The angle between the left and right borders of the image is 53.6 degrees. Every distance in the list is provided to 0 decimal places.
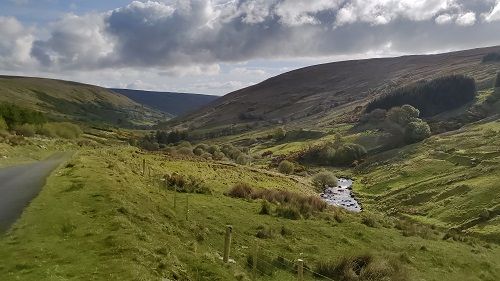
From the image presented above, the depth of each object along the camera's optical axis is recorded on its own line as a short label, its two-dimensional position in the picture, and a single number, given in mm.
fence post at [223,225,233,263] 21141
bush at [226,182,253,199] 45938
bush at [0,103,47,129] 98469
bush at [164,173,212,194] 43281
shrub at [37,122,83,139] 106662
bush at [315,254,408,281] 26047
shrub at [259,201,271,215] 38881
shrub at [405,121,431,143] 136375
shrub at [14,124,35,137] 90250
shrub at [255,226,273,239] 31369
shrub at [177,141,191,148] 137450
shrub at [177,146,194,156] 115225
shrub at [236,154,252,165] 127744
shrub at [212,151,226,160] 118012
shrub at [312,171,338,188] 98225
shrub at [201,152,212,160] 113488
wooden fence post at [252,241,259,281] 22703
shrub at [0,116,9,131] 86562
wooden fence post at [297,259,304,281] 18450
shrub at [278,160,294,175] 113188
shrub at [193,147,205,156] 121225
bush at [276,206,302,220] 38844
